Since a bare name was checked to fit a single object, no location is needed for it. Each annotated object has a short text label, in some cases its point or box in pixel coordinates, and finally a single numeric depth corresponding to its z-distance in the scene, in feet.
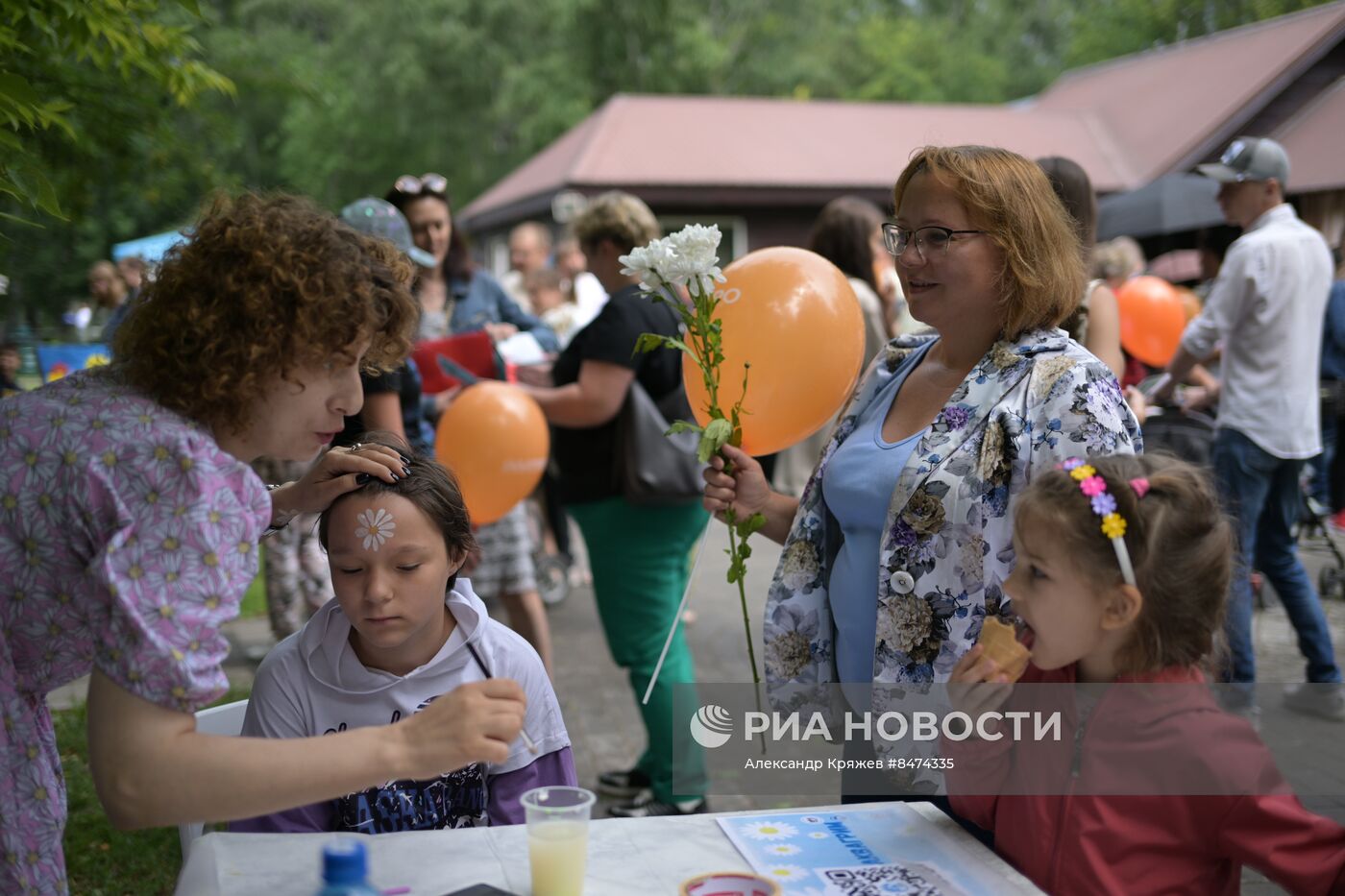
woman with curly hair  4.76
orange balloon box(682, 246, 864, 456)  9.18
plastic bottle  4.56
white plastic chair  7.64
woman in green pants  13.08
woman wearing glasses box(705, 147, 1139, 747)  7.18
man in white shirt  16.28
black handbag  12.97
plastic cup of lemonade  5.29
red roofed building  57.77
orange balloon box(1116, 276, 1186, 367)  25.30
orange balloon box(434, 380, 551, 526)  14.39
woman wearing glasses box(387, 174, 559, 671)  15.44
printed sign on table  5.60
